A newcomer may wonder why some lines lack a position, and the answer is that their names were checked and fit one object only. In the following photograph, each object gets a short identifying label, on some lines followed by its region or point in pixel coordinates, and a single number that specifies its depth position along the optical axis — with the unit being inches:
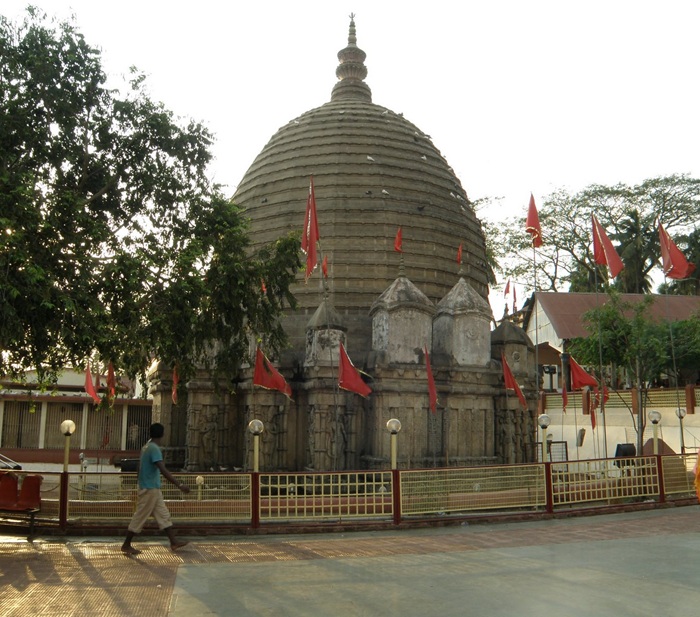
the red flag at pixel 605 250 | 668.7
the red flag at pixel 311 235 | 577.9
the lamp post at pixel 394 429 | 397.1
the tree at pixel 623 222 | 1550.2
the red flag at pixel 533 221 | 692.1
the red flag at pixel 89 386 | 723.7
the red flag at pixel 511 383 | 669.6
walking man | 313.0
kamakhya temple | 647.8
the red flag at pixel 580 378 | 700.9
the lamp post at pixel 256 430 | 389.1
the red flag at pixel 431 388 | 593.9
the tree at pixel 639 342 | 908.6
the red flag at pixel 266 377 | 585.6
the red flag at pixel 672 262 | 681.6
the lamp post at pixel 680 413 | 586.4
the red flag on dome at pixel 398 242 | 768.3
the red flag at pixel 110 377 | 612.7
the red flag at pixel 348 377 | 563.2
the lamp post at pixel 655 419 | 504.8
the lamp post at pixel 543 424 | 459.2
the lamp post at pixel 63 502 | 365.8
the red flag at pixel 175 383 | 560.4
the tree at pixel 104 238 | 421.4
